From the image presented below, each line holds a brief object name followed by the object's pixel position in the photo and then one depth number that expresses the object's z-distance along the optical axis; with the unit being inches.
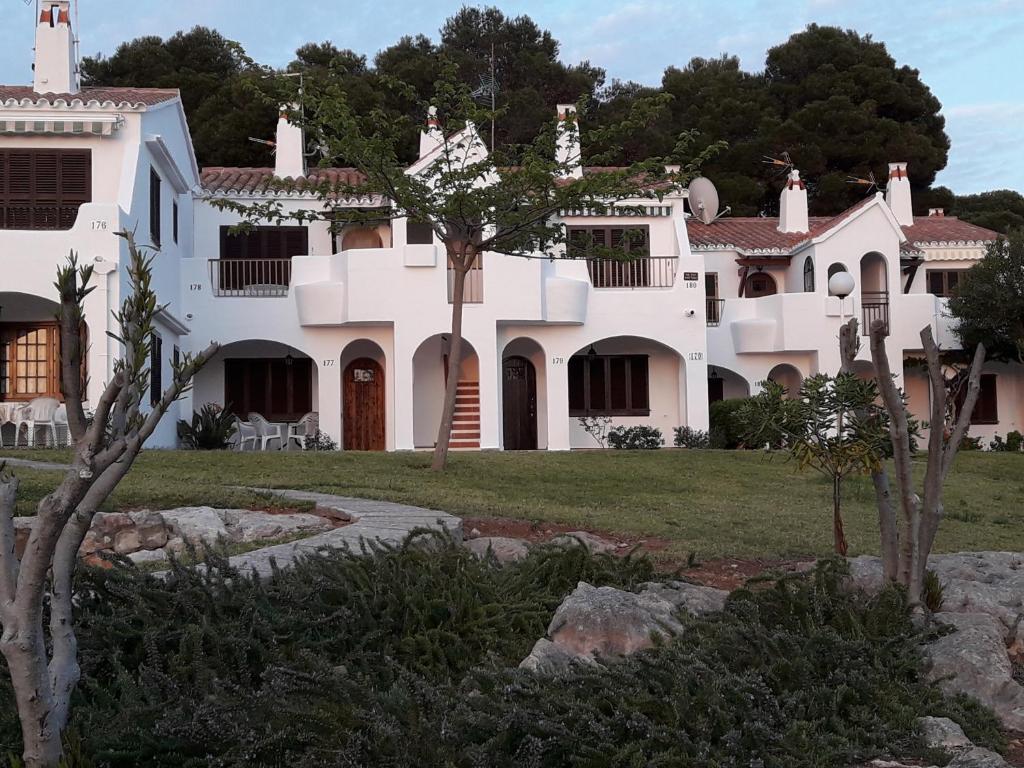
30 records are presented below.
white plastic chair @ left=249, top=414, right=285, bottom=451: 908.0
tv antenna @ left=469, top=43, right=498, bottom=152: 717.3
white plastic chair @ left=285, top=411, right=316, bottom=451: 946.1
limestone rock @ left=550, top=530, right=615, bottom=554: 365.4
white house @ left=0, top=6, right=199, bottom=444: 724.0
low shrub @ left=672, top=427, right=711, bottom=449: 970.6
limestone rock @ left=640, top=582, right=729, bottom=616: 259.9
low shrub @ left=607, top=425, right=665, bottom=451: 980.6
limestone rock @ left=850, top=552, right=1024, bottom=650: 273.1
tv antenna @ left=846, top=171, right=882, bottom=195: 1349.7
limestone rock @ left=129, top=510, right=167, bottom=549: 396.5
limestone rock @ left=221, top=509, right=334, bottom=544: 393.1
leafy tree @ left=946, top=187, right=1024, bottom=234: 1642.5
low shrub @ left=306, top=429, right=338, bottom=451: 919.0
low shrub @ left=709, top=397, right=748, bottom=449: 979.3
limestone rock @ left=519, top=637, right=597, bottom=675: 209.5
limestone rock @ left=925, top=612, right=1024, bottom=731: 215.6
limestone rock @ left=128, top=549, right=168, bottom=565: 361.8
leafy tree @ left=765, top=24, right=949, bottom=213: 1536.7
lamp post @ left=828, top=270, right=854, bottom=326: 835.4
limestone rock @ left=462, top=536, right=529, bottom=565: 332.8
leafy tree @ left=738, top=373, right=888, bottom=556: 307.1
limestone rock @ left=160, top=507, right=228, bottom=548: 390.3
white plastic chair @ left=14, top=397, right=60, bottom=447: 733.3
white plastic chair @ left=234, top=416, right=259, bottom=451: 911.0
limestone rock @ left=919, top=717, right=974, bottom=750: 192.5
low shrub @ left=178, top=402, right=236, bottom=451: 871.1
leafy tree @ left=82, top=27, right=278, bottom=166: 1395.2
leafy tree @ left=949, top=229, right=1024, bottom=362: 1035.3
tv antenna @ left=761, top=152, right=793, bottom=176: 1471.7
